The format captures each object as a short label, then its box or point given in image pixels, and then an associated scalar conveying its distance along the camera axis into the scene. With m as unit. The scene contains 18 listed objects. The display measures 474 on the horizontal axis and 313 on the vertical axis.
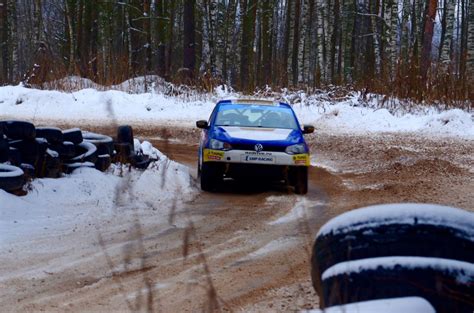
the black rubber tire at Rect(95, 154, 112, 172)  20.89
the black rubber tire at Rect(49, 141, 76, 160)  19.69
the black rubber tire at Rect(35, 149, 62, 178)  18.50
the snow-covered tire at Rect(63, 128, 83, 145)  20.66
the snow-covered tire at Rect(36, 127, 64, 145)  19.69
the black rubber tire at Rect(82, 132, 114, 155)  21.73
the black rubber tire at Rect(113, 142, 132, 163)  22.80
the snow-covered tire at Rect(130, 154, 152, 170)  22.94
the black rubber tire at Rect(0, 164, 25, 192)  16.02
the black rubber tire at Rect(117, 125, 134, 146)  23.59
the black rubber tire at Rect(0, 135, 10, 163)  17.42
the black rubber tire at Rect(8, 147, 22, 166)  17.59
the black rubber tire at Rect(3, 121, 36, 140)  18.28
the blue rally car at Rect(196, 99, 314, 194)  21.22
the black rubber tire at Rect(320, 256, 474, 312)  5.75
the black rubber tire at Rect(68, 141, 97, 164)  20.27
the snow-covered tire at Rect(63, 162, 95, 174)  19.62
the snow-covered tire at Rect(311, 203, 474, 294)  5.94
